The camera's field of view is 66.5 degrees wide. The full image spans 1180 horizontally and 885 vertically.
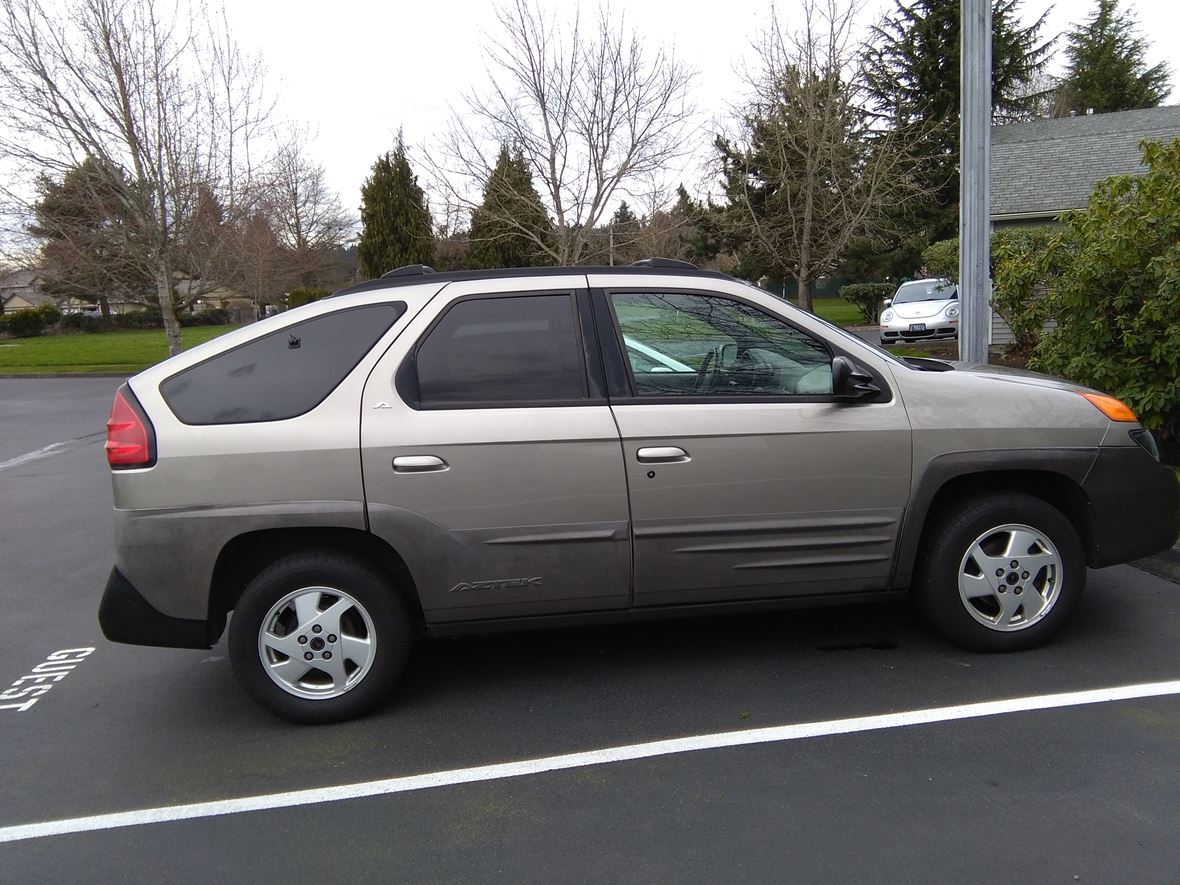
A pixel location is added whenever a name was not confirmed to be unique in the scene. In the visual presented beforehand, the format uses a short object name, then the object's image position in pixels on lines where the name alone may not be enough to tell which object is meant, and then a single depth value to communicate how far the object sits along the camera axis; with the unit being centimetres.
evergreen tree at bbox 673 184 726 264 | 2062
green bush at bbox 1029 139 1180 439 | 679
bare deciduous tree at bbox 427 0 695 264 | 1711
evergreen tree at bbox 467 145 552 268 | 1823
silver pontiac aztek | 362
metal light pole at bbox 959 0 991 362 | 718
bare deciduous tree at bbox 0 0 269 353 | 1675
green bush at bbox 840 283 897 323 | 3048
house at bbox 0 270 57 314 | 5384
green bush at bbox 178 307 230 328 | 5203
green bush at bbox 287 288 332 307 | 3758
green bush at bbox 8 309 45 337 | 4281
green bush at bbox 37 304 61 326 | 4443
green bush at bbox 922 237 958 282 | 1805
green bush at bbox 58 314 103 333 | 4619
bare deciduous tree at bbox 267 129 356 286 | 3809
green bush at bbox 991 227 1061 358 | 840
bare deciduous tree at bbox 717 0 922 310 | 1670
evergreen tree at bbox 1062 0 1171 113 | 4231
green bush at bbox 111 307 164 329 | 4984
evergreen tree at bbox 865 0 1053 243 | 2873
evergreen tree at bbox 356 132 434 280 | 3512
